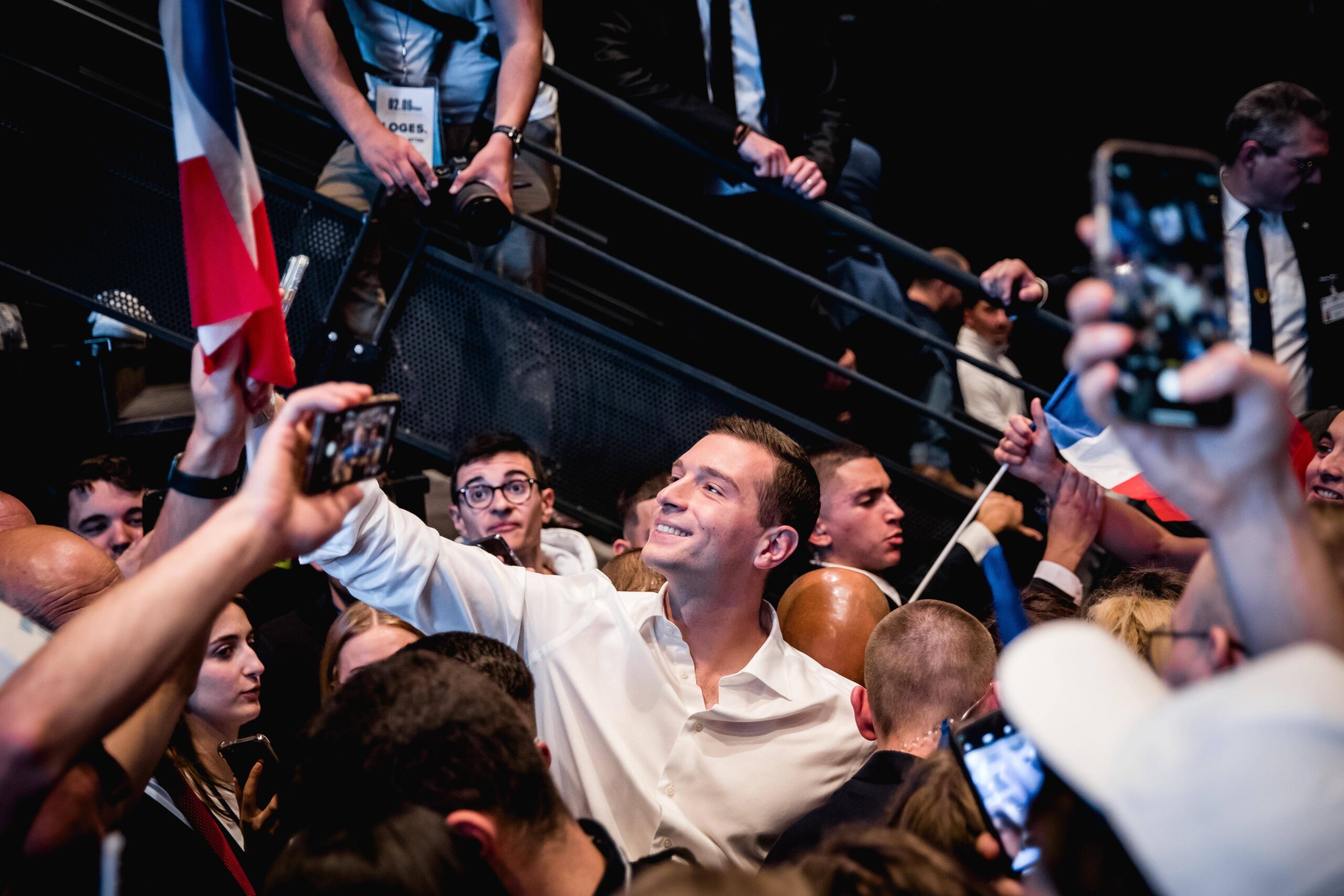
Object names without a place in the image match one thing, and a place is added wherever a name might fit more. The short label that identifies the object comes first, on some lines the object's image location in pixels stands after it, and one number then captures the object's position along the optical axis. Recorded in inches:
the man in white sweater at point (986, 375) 197.8
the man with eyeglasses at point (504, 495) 131.3
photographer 122.3
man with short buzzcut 79.1
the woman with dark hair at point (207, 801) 71.3
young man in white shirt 87.7
